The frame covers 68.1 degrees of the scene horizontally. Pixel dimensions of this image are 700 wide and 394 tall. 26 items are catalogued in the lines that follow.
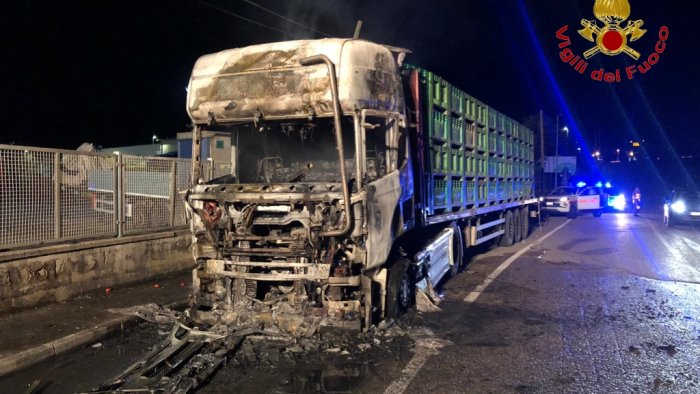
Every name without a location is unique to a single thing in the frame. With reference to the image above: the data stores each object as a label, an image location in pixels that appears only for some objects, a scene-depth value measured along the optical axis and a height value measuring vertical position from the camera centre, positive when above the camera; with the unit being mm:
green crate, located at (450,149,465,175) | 8977 +472
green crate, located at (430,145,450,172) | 7988 +477
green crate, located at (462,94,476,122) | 9752 +1555
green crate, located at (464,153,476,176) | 9812 +464
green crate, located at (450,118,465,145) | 9000 +1023
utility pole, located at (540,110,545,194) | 16781 +1155
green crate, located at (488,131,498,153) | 11641 +1072
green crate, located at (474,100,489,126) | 10516 +1591
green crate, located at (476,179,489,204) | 10757 -59
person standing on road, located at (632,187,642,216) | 28969 -557
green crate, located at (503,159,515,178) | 12961 +523
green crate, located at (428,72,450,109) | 7855 +1546
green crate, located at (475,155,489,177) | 10562 +482
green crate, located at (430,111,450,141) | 7961 +1000
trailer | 5457 -25
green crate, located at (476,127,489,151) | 10672 +1043
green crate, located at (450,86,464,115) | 8922 +1554
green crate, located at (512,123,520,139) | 14120 +1613
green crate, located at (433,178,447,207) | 8102 -64
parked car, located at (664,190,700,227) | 18812 -665
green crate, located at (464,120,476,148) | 9852 +1067
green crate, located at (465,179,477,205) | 9992 -75
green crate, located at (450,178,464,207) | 9146 -61
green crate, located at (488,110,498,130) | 11602 +1577
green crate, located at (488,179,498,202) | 11695 -39
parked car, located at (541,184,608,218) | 24547 -580
